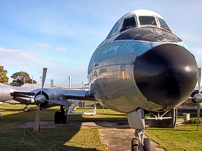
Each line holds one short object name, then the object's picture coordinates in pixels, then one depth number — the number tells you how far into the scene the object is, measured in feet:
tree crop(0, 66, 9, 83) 193.24
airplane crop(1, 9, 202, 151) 13.96
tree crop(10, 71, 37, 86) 317.91
